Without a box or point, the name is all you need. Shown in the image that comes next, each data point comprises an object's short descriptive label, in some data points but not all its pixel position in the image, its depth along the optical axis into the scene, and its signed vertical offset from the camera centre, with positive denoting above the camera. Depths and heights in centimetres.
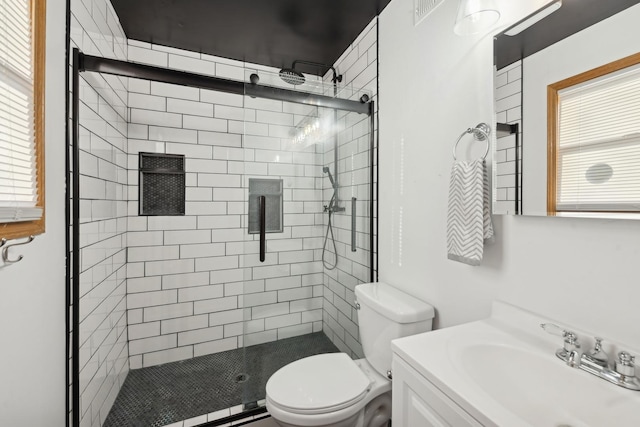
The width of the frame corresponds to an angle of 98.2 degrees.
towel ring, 113 +34
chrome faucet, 71 -41
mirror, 79 +47
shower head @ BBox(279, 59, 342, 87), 177 +88
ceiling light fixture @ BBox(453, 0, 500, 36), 107 +80
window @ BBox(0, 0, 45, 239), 77 +29
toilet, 119 -81
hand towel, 110 +0
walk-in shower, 156 -14
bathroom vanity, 68 -47
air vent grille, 140 +106
